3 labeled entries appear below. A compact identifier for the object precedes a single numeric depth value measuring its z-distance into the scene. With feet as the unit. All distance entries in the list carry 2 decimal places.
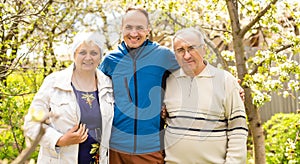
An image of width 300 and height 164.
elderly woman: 9.47
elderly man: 10.03
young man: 10.20
